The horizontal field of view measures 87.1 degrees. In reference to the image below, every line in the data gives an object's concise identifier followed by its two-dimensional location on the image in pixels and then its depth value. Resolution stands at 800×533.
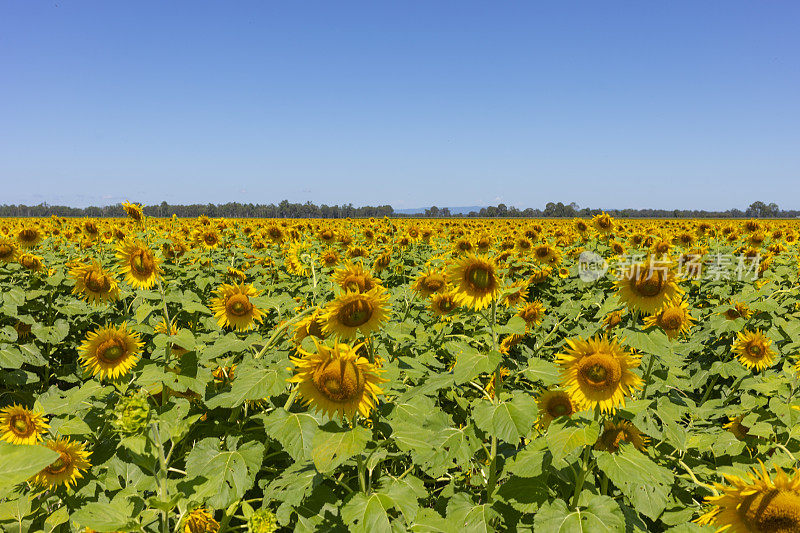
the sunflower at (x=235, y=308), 4.04
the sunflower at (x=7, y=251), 6.60
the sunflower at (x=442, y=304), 4.70
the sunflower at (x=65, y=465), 2.62
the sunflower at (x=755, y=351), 5.04
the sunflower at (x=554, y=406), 3.01
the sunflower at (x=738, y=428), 3.64
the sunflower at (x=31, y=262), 6.78
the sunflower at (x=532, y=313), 6.36
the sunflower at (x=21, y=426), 2.98
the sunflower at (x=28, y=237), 8.15
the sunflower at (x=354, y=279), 2.85
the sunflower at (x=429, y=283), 4.62
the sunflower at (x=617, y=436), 2.70
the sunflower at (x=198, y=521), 2.38
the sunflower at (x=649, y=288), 2.67
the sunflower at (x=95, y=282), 3.90
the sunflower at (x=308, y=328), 2.80
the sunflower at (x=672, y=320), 3.13
